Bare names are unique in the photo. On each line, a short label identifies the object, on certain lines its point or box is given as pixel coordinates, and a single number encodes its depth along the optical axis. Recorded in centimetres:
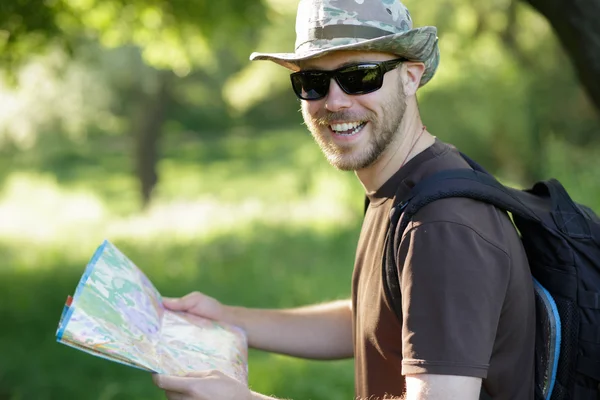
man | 172
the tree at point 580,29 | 292
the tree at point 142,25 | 514
